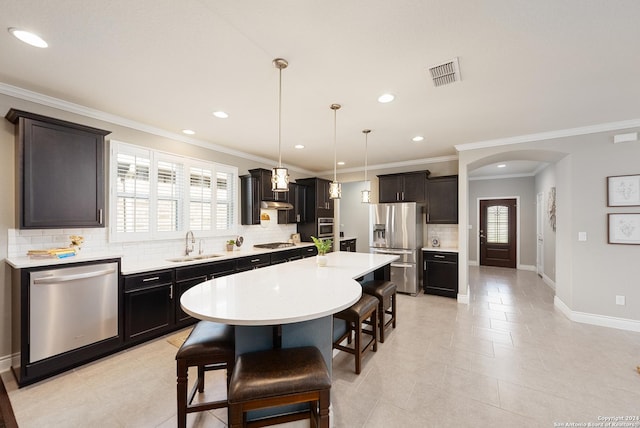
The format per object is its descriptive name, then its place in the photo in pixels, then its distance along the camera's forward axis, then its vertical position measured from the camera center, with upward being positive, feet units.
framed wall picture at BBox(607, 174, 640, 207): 10.72 +0.99
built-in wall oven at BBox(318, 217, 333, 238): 19.44 -0.96
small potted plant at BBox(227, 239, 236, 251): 14.45 -1.67
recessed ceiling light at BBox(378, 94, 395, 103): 8.59 +3.96
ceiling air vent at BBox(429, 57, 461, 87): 6.84 +3.94
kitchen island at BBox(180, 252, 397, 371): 4.50 -1.75
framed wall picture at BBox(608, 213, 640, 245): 10.73 -0.60
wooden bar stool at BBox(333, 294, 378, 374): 7.68 -3.12
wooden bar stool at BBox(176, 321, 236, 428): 5.18 -2.86
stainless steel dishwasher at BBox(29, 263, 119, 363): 7.34 -2.83
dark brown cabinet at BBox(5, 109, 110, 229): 7.73 +1.38
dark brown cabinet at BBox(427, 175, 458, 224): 15.99 +0.92
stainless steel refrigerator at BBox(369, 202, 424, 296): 15.99 -1.49
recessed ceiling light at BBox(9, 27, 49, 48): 5.62 +4.00
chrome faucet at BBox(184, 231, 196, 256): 12.68 -1.53
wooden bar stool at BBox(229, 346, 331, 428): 4.07 -2.74
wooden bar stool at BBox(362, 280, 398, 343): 9.62 -2.95
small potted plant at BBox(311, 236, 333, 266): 8.76 -1.20
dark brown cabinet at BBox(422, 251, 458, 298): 15.17 -3.55
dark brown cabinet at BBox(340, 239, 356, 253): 20.84 -2.53
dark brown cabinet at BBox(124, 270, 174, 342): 9.16 -3.35
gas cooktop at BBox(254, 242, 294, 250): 16.13 -1.96
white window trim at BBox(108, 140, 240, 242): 10.26 +1.00
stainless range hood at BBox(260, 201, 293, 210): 15.80 +0.60
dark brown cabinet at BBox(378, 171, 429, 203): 17.02 +1.89
